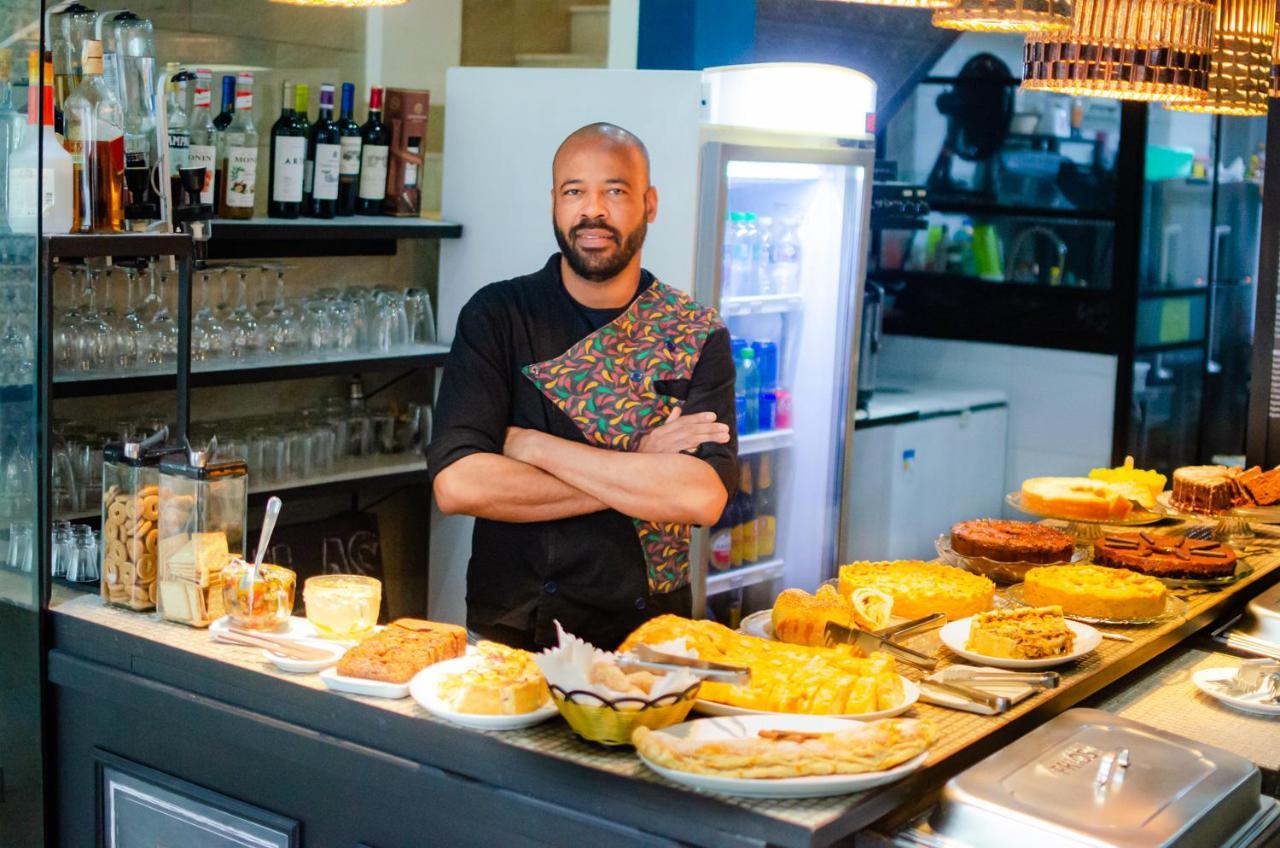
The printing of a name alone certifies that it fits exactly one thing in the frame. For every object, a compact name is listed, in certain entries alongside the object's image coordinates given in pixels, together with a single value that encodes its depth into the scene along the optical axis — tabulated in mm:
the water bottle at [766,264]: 5039
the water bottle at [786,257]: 5090
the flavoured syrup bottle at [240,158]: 4336
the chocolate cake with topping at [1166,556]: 3426
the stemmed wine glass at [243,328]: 4422
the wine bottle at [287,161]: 4496
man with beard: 3117
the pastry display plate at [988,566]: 3348
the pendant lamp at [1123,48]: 3008
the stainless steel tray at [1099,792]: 2145
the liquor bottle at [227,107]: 4285
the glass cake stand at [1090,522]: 3828
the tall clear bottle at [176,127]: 3108
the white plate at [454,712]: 2232
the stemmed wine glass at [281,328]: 4531
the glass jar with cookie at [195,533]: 2678
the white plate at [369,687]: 2363
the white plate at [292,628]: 2633
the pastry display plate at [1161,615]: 3072
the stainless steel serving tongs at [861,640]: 2658
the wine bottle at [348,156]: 4629
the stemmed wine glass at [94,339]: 4016
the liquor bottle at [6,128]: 2775
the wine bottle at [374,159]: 4785
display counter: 2096
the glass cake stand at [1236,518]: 4031
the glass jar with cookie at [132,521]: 2760
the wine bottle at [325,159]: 4598
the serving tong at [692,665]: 2311
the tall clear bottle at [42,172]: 2723
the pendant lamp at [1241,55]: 3406
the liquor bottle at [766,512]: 5246
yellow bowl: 2135
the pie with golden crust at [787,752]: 2033
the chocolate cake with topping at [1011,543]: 3359
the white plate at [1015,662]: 2731
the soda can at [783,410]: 5168
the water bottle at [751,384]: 5027
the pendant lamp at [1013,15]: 2570
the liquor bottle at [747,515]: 5156
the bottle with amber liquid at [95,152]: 2787
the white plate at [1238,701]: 2934
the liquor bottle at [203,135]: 4156
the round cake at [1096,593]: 3066
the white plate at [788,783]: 2012
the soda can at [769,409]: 5098
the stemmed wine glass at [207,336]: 4328
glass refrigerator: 4820
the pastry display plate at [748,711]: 2262
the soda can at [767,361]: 5070
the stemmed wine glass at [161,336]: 4160
